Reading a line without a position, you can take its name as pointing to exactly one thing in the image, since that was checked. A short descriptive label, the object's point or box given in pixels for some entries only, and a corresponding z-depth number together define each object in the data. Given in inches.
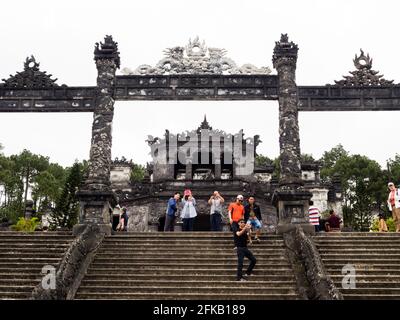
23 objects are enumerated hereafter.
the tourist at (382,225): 598.2
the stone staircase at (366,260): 365.4
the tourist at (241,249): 382.9
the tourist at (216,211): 552.7
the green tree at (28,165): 1870.1
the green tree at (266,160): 1888.0
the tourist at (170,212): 552.1
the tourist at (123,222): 604.3
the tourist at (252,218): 480.7
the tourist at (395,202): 521.3
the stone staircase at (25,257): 375.9
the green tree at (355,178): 1690.0
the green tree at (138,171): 1930.1
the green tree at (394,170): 1745.9
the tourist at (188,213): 540.9
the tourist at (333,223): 562.3
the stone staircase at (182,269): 373.4
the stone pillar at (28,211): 1069.8
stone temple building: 979.3
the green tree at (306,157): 1956.0
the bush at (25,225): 888.9
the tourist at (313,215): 553.0
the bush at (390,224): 1025.0
